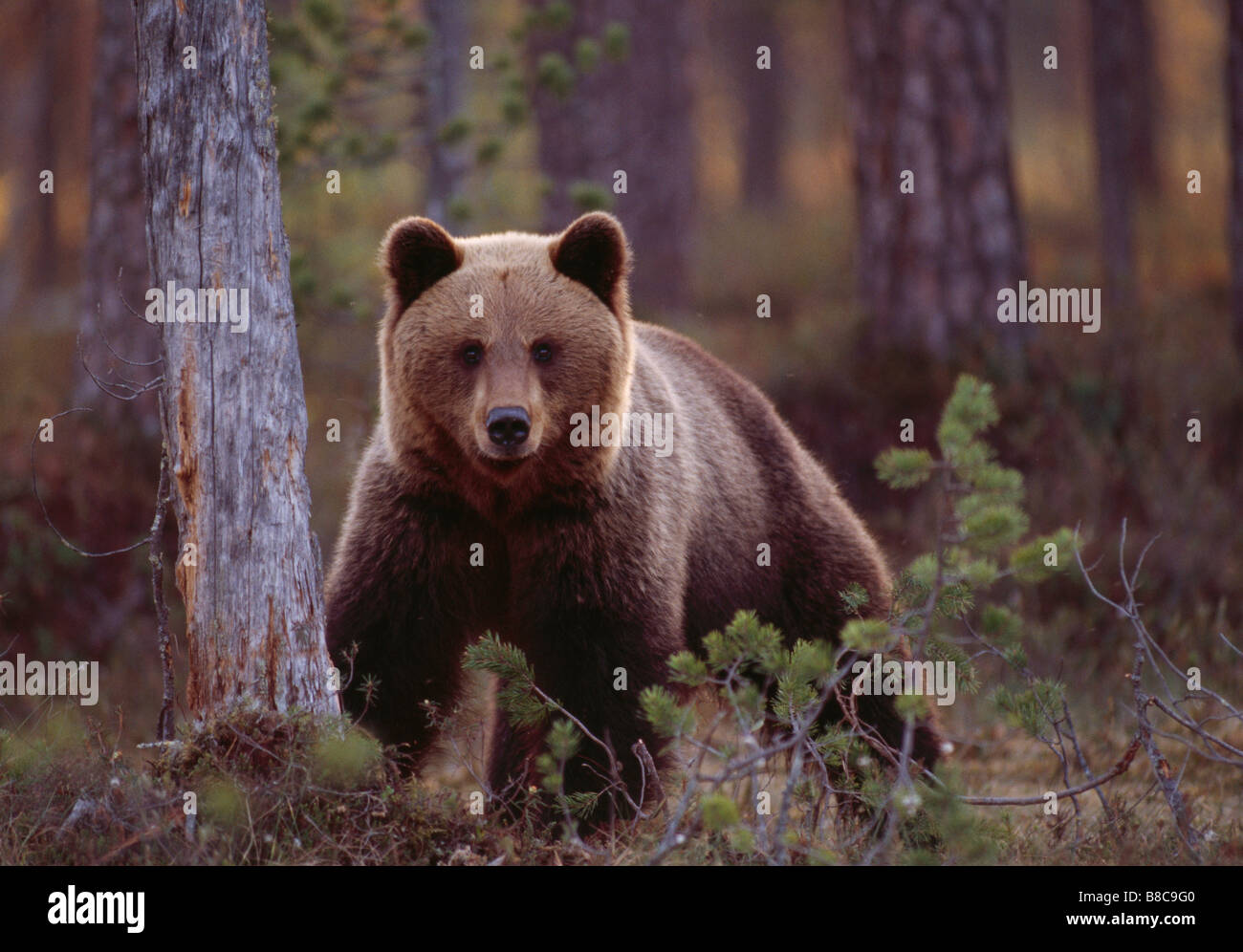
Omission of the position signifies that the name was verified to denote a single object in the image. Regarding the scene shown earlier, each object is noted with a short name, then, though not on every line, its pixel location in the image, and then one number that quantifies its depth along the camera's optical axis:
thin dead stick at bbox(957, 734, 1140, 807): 8.55
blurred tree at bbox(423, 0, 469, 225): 19.00
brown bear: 9.39
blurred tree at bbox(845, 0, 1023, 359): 18.06
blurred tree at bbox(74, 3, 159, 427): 16.12
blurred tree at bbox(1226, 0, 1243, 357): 17.39
